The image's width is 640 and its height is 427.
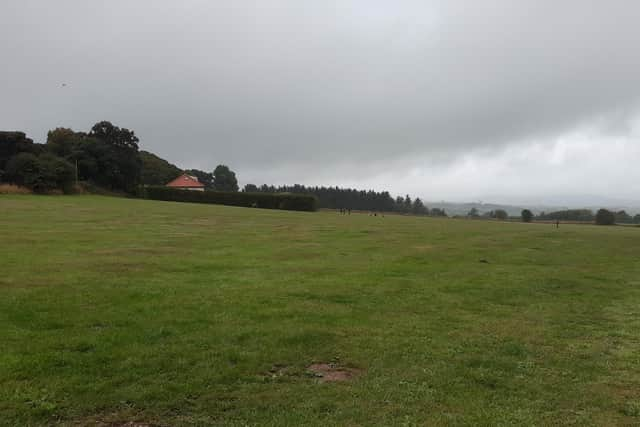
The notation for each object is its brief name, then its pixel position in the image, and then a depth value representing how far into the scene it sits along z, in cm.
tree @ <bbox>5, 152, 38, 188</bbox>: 4888
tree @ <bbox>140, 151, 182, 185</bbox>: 8871
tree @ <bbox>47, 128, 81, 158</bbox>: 6294
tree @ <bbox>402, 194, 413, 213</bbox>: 12868
